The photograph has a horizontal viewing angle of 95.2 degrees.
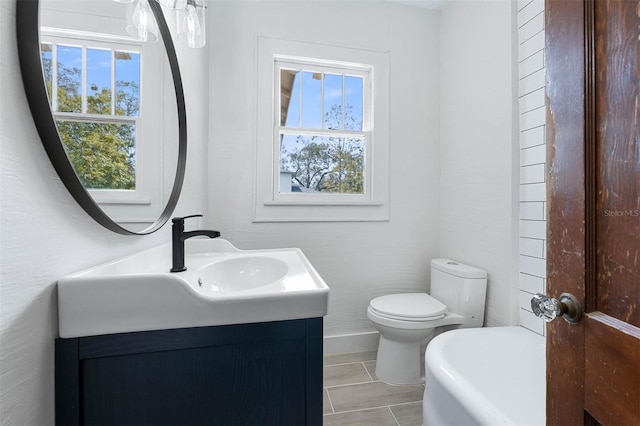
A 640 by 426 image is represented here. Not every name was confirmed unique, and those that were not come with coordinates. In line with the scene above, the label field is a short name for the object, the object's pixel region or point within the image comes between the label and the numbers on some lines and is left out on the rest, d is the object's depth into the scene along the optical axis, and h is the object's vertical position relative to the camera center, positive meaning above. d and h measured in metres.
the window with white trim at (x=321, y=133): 2.06 +0.60
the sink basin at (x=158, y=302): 0.62 -0.21
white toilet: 1.72 -0.64
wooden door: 0.45 +0.01
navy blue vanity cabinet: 0.63 -0.37
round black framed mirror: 0.52 +0.20
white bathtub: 0.97 -0.67
